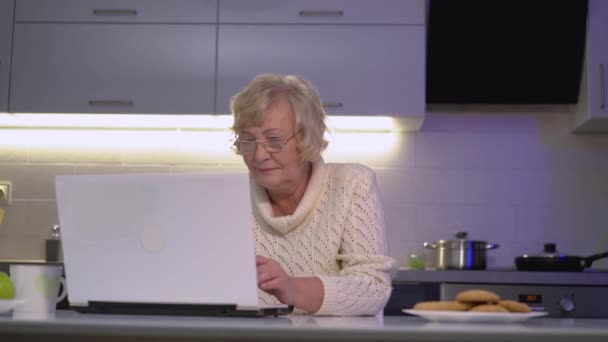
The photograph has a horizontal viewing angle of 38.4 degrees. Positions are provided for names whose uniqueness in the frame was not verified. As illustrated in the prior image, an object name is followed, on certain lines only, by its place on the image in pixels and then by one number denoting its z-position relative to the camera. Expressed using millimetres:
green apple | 1599
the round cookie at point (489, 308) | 1368
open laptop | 1346
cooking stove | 3205
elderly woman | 2143
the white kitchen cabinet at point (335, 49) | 3502
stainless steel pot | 3475
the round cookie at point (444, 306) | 1405
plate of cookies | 1336
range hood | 3617
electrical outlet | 3914
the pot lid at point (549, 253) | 3318
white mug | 1574
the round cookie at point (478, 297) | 1406
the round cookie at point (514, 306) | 1413
